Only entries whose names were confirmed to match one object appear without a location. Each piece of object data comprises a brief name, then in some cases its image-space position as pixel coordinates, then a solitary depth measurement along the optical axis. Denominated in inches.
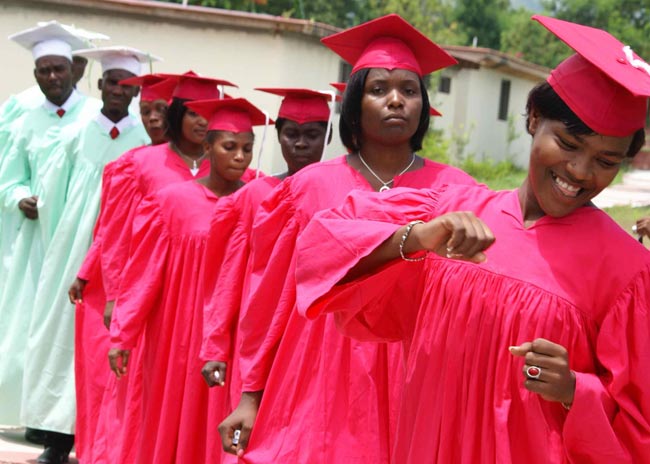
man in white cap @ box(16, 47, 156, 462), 326.6
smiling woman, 117.1
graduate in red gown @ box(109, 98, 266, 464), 252.1
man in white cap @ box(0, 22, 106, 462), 339.3
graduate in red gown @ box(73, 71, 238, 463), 279.7
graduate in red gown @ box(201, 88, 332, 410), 215.6
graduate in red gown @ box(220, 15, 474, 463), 171.9
